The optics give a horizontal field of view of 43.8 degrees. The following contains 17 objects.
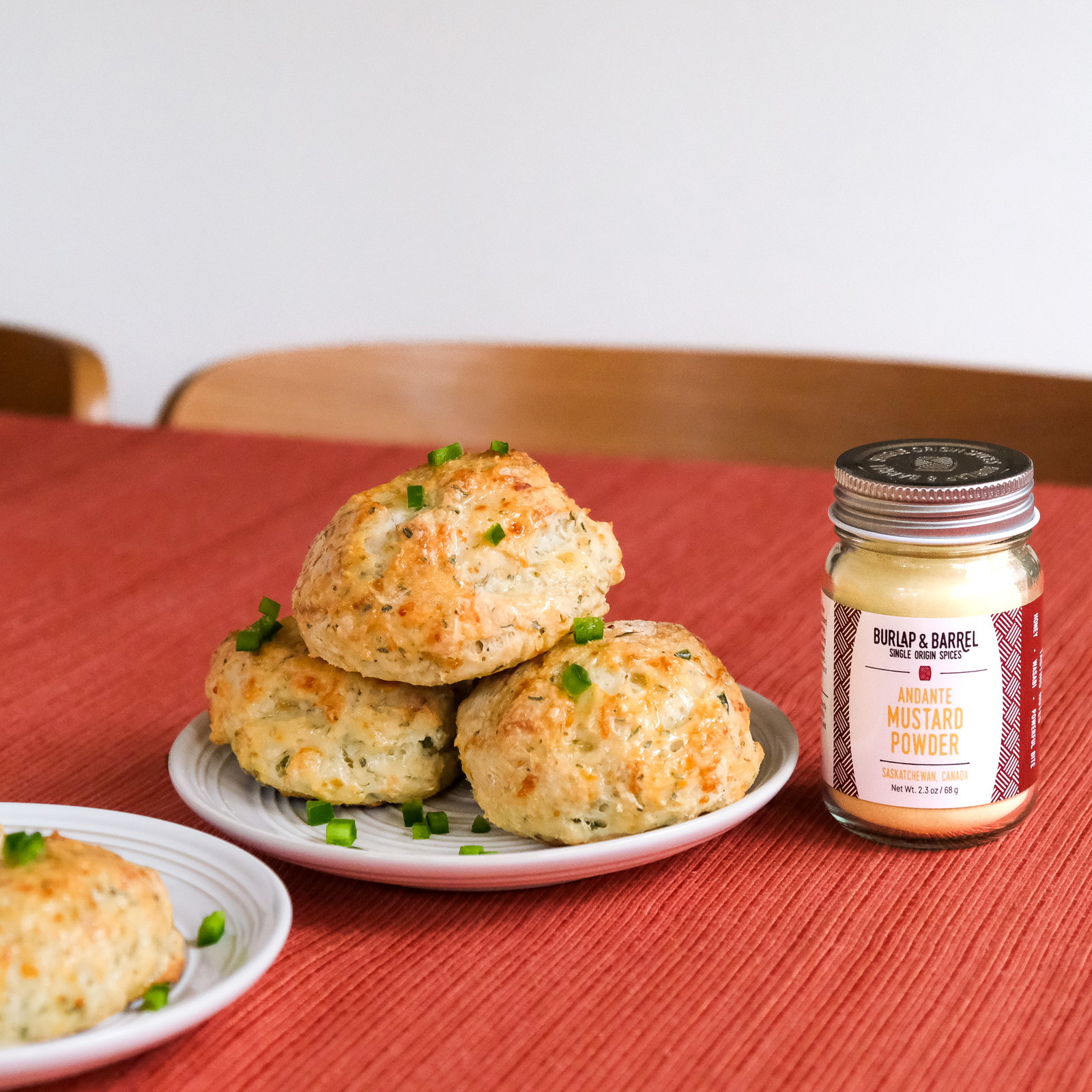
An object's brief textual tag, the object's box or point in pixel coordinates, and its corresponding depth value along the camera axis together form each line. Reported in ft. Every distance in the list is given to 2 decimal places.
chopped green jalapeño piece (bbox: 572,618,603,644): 2.59
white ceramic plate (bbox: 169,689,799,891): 2.36
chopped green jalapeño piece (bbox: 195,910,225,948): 2.20
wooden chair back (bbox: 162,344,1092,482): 6.49
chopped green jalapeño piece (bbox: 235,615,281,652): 2.83
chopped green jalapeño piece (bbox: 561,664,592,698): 2.50
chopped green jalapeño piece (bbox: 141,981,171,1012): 2.02
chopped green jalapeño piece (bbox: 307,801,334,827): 2.65
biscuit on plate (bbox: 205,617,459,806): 2.66
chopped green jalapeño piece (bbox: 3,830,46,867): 2.03
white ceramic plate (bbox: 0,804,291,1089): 1.87
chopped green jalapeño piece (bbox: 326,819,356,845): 2.55
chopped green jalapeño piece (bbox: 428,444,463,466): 2.79
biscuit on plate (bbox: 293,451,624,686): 2.51
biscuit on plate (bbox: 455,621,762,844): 2.44
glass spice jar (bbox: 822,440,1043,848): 2.51
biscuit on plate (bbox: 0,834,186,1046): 1.90
